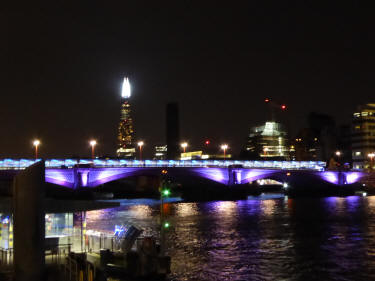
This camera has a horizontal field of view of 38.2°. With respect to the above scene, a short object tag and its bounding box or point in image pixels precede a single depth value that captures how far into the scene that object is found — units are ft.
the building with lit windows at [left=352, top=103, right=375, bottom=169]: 553.23
